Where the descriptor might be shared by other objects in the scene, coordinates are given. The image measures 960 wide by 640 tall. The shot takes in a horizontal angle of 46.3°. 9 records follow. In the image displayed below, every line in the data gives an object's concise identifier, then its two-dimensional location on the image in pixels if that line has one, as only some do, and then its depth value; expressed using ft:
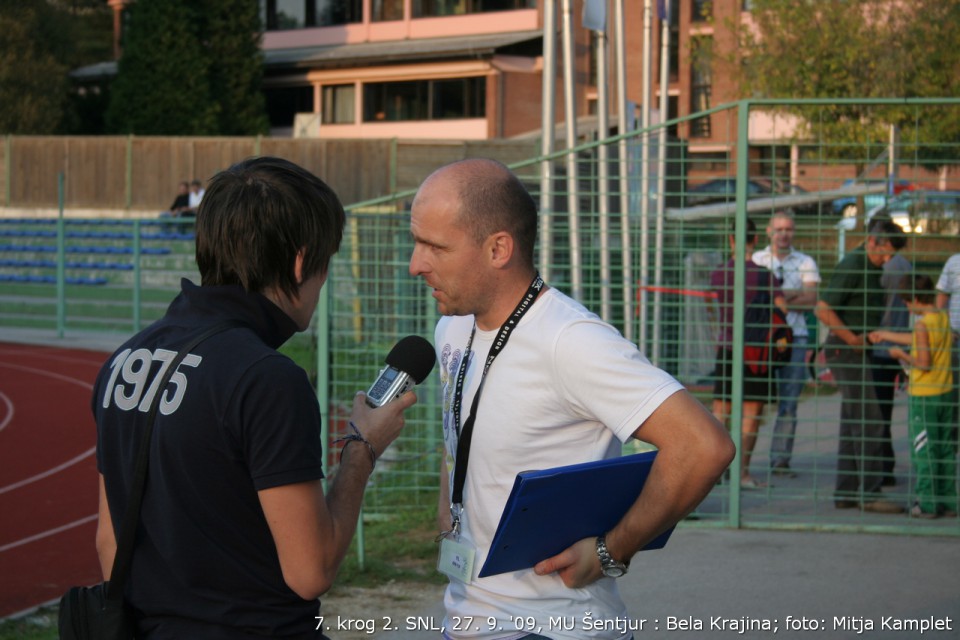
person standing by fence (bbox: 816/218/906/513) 25.16
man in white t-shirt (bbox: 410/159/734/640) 7.86
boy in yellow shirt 24.84
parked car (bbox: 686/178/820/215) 23.73
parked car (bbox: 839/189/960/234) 24.42
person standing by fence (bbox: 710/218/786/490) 24.59
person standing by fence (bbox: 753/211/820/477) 28.14
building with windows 129.90
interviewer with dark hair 7.02
